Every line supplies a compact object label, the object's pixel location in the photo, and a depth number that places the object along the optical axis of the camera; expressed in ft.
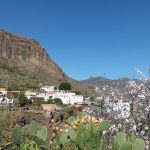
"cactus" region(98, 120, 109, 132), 9.73
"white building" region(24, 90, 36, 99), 136.35
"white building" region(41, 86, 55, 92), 176.23
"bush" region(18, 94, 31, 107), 110.27
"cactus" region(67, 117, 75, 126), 11.56
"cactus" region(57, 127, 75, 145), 9.58
